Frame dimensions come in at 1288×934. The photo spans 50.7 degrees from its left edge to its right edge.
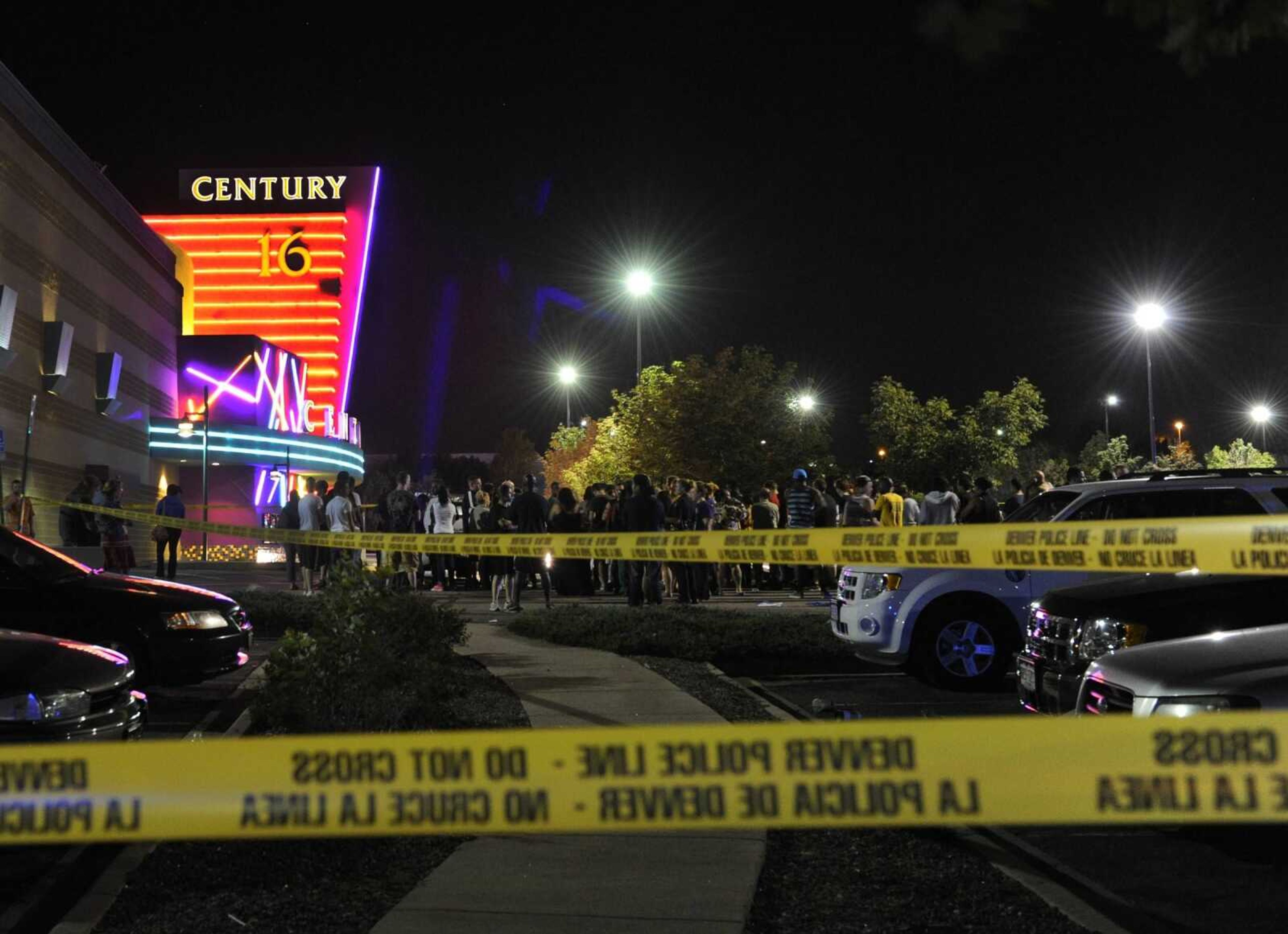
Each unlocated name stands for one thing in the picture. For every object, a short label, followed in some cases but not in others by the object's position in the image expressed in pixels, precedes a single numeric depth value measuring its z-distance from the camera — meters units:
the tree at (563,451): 99.87
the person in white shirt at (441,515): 21.08
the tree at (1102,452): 80.75
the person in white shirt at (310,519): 19.84
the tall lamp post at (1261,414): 84.31
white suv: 10.50
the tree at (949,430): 85.00
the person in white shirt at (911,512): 19.50
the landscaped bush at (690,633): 13.28
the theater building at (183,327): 29.86
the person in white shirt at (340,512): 19.38
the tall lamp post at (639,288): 32.91
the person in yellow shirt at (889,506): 17.14
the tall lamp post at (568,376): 59.12
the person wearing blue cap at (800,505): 18.84
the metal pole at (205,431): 37.91
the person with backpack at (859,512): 16.16
